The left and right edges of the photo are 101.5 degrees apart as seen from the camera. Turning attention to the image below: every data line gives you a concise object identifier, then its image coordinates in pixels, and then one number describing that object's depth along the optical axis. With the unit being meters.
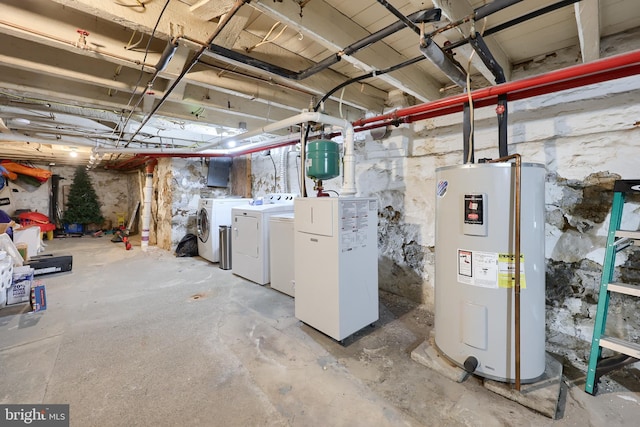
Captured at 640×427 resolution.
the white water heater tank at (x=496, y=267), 1.43
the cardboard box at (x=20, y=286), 2.58
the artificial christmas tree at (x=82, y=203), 7.05
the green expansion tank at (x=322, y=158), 2.10
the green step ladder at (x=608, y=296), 1.40
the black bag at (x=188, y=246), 4.57
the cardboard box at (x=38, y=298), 2.45
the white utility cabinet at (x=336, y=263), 1.88
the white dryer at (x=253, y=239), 3.14
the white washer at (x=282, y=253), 2.80
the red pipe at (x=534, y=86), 1.33
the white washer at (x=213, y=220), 4.15
